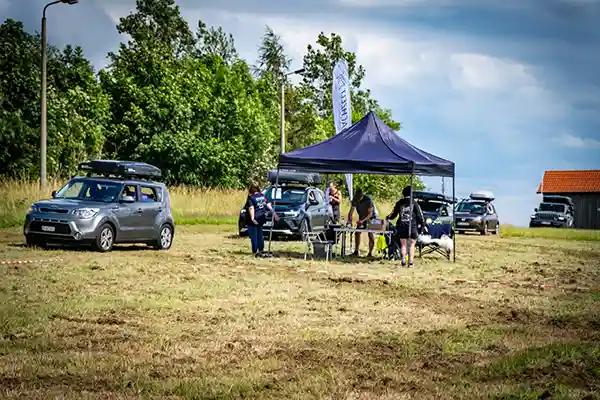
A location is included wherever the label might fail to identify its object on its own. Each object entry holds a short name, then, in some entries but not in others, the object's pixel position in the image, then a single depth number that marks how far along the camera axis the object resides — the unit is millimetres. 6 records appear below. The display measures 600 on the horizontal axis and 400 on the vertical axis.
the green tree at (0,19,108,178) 47312
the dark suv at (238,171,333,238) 31406
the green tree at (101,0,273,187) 61406
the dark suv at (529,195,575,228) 65875
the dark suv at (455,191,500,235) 47312
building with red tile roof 87938
